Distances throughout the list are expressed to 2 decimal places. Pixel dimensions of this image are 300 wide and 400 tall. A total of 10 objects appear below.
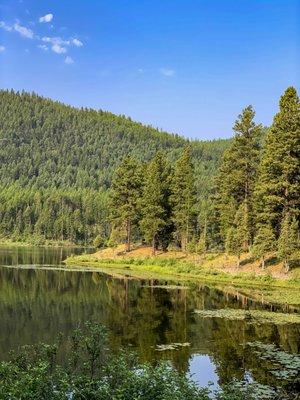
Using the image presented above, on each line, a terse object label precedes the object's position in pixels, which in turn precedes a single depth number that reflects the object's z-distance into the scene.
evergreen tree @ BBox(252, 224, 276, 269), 59.97
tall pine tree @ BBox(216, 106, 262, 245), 75.00
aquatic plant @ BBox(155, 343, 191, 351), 28.52
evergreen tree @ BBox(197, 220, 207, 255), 75.93
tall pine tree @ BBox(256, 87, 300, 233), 61.16
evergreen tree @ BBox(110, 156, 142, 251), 93.38
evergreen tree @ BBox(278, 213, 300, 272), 56.94
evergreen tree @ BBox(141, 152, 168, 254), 85.50
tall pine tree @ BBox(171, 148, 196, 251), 85.44
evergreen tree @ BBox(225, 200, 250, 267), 65.94
